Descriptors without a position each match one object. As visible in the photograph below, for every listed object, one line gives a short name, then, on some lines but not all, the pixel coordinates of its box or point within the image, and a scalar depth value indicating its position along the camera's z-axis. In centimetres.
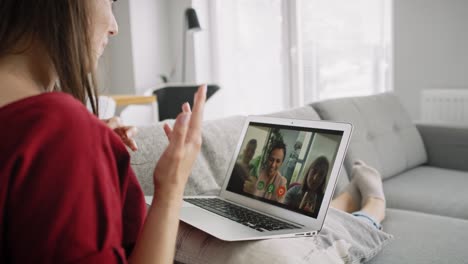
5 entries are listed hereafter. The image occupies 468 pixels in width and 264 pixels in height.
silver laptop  95
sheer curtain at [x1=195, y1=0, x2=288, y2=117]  410
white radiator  286
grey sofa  123
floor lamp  395
